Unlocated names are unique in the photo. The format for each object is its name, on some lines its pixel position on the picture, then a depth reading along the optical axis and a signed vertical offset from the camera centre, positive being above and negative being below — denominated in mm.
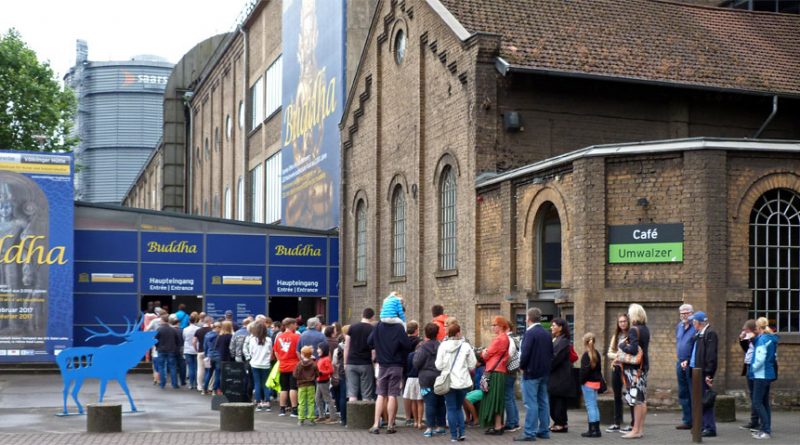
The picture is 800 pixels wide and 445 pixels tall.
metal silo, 96125 +13596
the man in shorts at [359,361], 18453 -1099
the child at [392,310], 17984 -303
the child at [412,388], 17969 -1459
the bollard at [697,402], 15617 -1432
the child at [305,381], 18953 -1441
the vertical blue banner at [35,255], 34156 +951
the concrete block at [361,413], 18141 -1843
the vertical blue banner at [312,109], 38531 +6119
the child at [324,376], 19062 -1361
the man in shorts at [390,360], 17703 -1028
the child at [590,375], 16731 -1176
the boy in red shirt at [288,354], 20750 -1105
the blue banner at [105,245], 37312 +1339
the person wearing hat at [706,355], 16594 -885
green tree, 55219 +8567
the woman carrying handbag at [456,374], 16438 -1138
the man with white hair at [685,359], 17281 -975
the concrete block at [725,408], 18531 -1795
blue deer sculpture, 19984 -1199
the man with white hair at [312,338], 19547 -788
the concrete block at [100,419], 17578 -1881
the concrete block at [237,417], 17750 -1866
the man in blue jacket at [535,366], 16594 -1042
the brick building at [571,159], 20734 +2637
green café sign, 20734 +809
